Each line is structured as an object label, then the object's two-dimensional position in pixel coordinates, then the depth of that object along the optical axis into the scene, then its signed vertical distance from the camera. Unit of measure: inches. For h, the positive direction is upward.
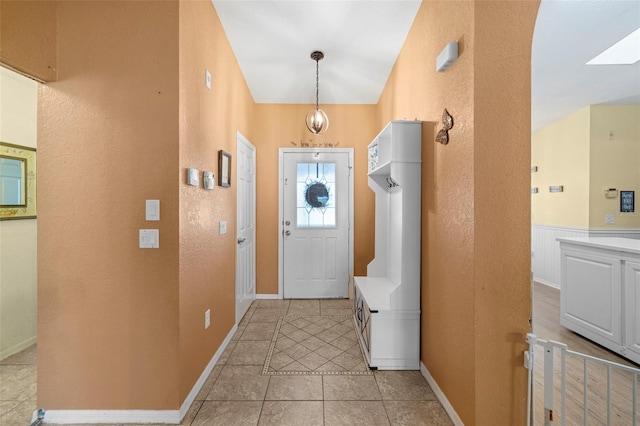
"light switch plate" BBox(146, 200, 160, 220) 63.4 +0.8
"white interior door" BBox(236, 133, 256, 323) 119.5 -6.6
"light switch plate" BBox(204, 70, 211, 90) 80.3 +40.5
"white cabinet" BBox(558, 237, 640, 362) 88.8 -28.5
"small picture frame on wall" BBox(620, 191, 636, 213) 155.9 +6.5
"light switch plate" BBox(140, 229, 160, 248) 63.5 -6.1
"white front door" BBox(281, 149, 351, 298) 151.9 -4.9
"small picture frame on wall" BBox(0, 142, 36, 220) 88.8 +10.5
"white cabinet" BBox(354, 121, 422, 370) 83.1 -21.9
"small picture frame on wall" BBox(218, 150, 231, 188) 92.0 +15.5
